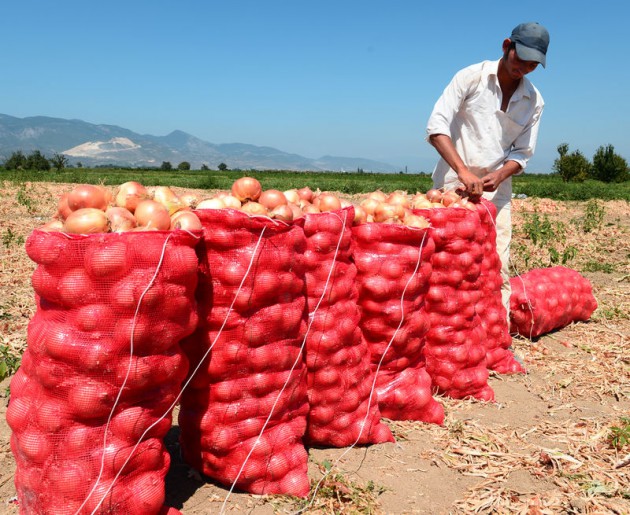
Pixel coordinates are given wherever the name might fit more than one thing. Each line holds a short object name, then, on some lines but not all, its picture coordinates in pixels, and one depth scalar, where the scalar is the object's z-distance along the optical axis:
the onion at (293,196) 3.02
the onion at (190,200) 2.58
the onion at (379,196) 3.53
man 3.85
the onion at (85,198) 2.19
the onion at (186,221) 2.14
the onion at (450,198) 3.69
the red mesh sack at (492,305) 3.85
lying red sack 4.72
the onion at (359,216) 3.13
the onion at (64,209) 2.22
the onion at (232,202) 2.49
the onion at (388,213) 3.17
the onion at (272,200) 2.56
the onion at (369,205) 3.30
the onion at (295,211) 2.59
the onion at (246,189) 2.57
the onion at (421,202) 3.61
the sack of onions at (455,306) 3.42
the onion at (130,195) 2.32
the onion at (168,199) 2.47
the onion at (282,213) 2.41
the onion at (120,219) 2.03
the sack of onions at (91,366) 1.86
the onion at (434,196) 3.80
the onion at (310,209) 2.88
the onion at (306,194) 3.21
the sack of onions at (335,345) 2.74
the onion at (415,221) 3.15
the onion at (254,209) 2.40
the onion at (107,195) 2.28
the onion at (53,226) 2.00
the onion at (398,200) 3.45
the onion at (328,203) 3.00
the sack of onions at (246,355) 2.29
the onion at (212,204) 2.46
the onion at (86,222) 1.96
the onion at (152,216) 2.13
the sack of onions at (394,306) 3.04
